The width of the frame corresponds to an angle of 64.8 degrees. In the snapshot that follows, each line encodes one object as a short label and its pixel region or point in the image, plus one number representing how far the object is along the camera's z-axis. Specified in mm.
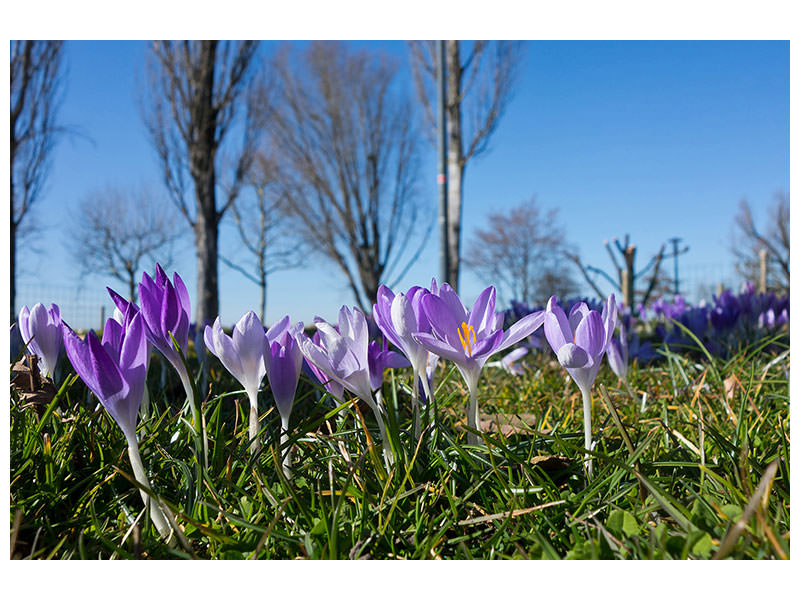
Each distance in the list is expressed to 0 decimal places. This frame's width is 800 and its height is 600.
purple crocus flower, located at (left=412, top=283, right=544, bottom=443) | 235
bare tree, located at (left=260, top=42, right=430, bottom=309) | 11656
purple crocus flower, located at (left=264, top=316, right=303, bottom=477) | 257
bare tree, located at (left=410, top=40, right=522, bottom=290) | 9554
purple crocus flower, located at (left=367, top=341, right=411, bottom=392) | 258
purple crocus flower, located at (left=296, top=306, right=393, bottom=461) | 238
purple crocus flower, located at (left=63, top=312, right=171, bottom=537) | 222
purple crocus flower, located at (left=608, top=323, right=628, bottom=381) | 411
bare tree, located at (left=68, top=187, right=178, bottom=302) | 12131
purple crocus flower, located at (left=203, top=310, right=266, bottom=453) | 246
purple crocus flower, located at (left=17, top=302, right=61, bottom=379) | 311
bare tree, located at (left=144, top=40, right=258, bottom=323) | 6099
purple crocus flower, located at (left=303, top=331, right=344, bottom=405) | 272
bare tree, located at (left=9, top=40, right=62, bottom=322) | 5493
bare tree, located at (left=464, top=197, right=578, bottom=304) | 14928
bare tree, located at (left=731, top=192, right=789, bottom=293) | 11333
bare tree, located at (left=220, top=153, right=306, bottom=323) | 13721
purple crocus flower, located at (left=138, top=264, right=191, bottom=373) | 248
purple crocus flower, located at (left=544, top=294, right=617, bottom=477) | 239
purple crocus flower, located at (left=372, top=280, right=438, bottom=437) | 241
